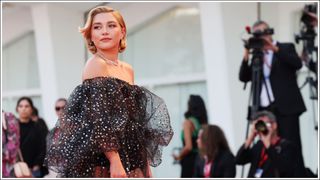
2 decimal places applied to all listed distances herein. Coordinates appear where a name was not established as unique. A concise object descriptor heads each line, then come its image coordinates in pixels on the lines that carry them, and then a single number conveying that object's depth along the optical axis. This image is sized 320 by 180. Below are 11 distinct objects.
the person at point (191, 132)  9.18
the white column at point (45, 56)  13.08
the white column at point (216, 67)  10.96
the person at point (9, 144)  8.44
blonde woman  3.70
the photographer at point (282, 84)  7.91
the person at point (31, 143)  9.16
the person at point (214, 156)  8.08
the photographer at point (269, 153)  7.50
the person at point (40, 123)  9.48
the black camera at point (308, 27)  8.21
